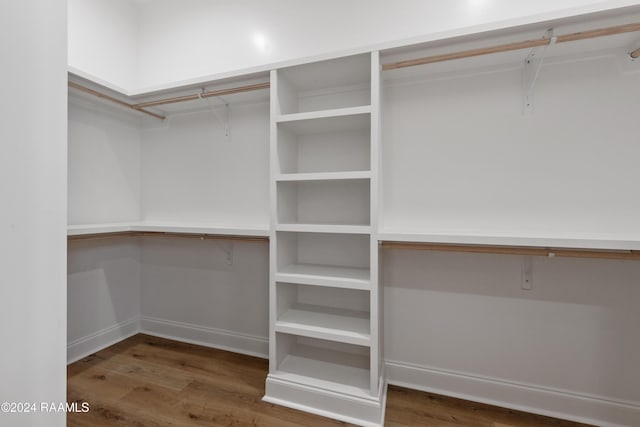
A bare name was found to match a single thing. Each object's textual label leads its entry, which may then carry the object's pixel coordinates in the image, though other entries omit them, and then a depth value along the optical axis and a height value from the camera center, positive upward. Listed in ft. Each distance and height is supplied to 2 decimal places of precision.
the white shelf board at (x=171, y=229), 5.69 -0.38
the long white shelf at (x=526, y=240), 3.90 -0.42
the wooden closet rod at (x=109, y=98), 6.05 +2.68
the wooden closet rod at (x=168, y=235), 6.40 -0.56
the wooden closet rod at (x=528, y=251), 4.16 -0.61
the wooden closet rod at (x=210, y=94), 5.96 +2.65
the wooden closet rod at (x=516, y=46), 4.03 +2.60
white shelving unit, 4.95 -0.69
